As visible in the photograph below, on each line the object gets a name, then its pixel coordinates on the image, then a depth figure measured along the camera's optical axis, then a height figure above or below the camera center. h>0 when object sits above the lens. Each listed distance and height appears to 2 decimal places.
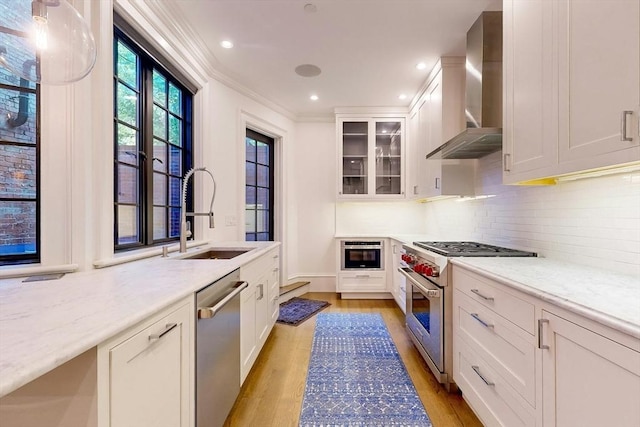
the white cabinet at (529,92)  1.37 +0.65
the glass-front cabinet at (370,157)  4.00 +0.81
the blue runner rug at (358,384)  1.69 -1.20
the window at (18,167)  1.32 +0.22
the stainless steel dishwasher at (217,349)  1.27 -0.69
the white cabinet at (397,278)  3.15 -0.77
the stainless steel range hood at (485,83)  2.07 +0.99
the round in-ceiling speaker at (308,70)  2.92 +1.51
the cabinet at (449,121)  2.70 +0.89
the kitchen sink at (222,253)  2.49 -0.35
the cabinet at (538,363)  0.81 -0.55
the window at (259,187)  3.70 +0.37
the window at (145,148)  1.86 +0.49
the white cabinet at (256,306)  1.87 -0.72
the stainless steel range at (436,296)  1.92 -0.59
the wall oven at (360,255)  3.93 -0.57
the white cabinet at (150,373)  0.77 -0.52
